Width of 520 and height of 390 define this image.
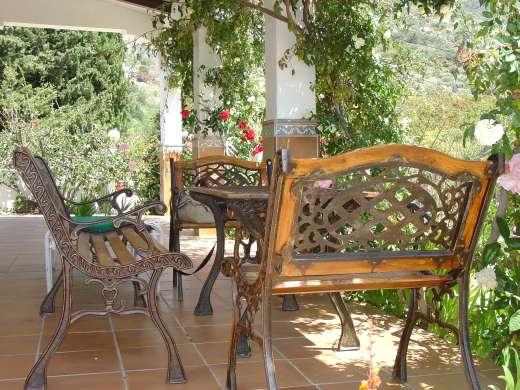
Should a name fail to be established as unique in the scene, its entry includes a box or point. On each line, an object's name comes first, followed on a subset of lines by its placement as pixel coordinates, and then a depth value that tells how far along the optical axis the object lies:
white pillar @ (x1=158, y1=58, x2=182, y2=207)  9.51
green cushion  3.42
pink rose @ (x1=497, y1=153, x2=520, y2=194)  1.96
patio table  2.62
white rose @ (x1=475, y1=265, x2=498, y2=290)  2.22
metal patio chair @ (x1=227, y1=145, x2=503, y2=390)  1.72
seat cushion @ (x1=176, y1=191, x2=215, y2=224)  3.96
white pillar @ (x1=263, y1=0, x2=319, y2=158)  4.52
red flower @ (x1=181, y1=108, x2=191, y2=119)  7.06
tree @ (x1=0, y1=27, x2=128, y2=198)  12.17
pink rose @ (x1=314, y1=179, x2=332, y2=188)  1.81
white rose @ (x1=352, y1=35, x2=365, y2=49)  4.43
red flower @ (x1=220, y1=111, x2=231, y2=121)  6.56
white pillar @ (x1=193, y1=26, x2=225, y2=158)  6.90
